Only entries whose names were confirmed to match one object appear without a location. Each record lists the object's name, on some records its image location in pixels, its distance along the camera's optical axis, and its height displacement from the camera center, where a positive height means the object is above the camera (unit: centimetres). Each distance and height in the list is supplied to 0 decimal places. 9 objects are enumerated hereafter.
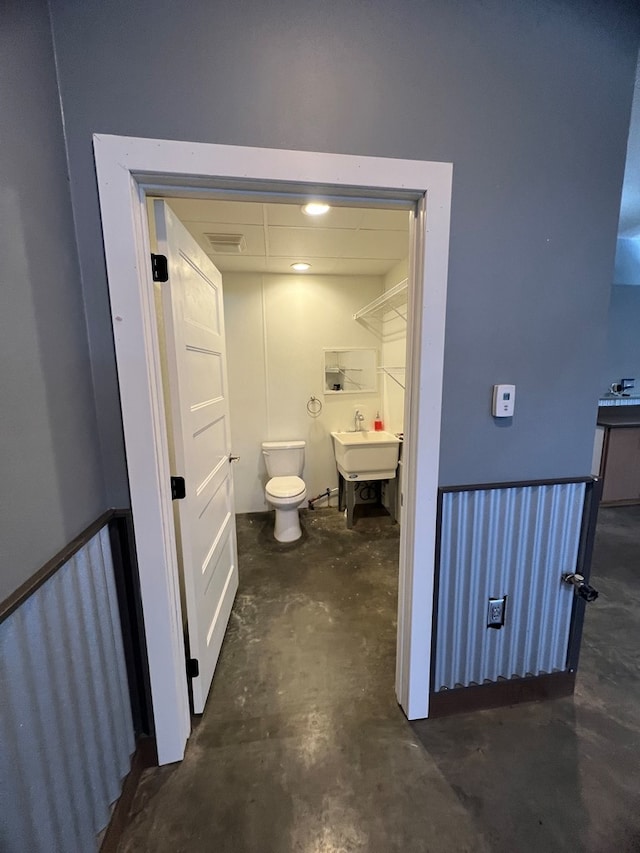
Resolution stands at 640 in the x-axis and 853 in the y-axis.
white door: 120 -24
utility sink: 289 -72
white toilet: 273 -93
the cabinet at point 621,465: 340 -97
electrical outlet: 139 -98
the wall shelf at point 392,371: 298 +1
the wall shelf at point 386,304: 242 +56
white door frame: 96 +16
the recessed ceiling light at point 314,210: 188 +90
